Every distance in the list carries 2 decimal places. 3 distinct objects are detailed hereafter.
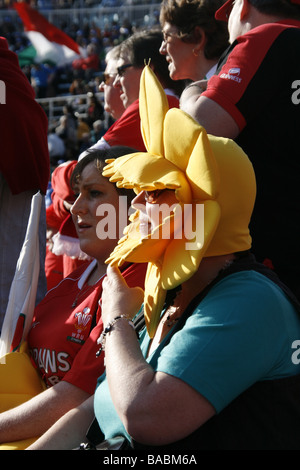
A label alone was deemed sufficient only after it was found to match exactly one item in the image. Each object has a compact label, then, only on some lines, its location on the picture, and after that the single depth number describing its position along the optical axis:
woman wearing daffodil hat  1.70
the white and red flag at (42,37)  11.62
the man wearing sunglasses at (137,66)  3.82
